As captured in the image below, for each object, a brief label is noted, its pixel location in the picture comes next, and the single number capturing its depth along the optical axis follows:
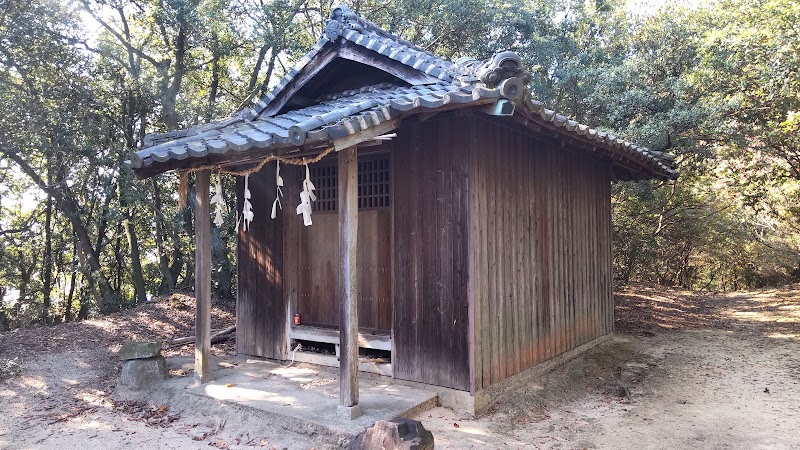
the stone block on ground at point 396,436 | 3.89
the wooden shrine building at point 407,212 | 4.97
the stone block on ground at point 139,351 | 6.63
